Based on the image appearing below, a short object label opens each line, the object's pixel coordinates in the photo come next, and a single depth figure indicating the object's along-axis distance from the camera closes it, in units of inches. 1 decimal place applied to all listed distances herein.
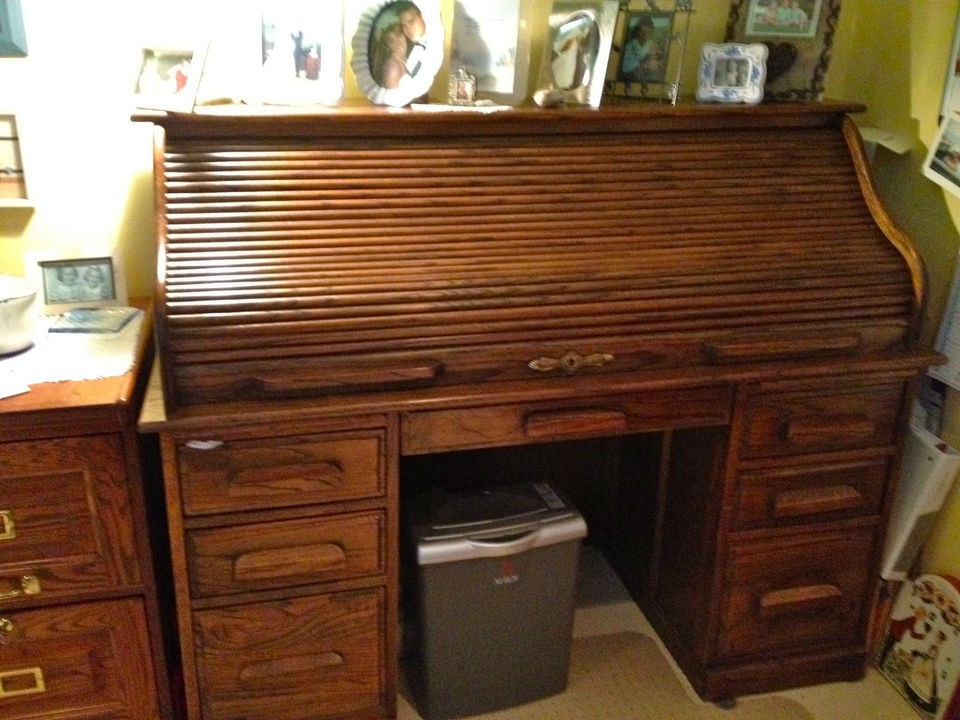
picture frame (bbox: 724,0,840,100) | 74.5
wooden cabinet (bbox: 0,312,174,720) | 57.0
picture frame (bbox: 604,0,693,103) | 75.5
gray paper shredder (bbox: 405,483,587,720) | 68.6
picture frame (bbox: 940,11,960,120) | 71.6
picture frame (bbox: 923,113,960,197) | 71.4
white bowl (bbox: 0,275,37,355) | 61.9
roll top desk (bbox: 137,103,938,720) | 58.4
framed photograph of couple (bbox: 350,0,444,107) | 67.6
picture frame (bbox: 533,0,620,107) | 71.4
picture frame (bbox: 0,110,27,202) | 70.5
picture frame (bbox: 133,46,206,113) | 69.6
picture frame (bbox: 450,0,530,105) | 71.9
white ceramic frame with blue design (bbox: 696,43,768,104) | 72.4
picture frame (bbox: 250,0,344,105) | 67.6
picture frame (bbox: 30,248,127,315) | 71.4
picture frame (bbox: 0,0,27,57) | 66.8
